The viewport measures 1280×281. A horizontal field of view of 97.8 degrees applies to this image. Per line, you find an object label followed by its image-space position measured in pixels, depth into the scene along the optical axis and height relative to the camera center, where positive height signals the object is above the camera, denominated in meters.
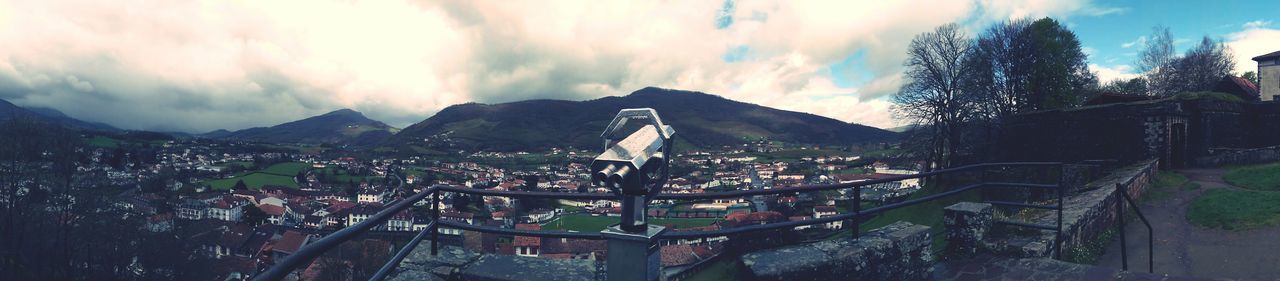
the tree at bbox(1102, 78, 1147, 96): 37.59 +4.83
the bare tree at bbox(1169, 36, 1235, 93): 35.73 +6.06
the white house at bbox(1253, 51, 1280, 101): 29.03 +4.27
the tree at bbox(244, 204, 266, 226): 51.59 -7.42
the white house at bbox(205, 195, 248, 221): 52.88 -7.07
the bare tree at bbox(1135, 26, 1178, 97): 39.06 +6.29
